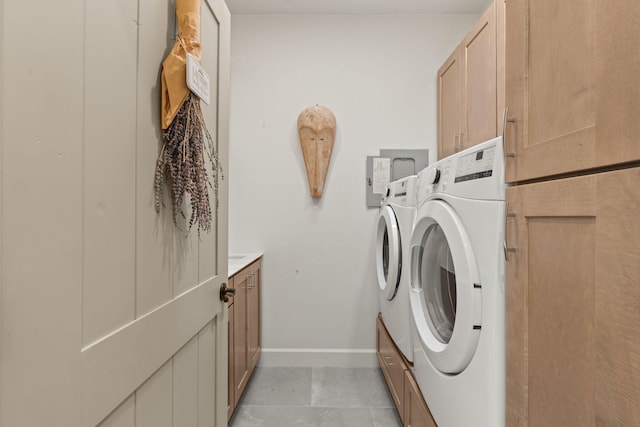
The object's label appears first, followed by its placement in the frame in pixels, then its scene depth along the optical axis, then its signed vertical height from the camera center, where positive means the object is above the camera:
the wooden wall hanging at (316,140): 2.51 +0.53
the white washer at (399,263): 1.58 -0.26
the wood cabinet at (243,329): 1.73 -0.70
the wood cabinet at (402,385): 1.35 -0.83
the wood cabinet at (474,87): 1.68 +0.73
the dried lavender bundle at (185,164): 0.76 +0.10
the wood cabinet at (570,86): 0.52 +0.24
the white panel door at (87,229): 0.40 -0.03
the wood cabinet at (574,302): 0.52 -0.16
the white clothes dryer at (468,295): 0.86 -0.23
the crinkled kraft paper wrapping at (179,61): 0.74 +0.33
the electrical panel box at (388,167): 2.56 +0.34
